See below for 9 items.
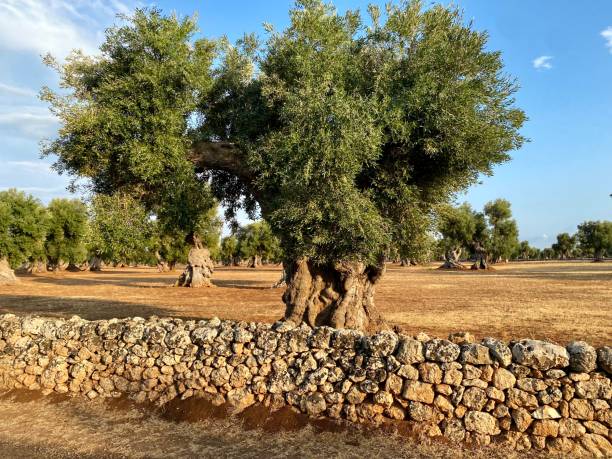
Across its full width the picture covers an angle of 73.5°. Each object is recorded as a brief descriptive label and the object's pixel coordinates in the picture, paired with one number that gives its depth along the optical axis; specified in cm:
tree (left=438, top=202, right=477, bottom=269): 7044
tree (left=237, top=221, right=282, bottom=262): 9750
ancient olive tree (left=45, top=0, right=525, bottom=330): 1018
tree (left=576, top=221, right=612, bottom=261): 10575
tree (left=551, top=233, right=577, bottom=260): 14138
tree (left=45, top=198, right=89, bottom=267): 6209
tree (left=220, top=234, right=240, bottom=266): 11156
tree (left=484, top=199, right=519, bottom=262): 7519
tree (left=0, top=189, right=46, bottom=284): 4472
